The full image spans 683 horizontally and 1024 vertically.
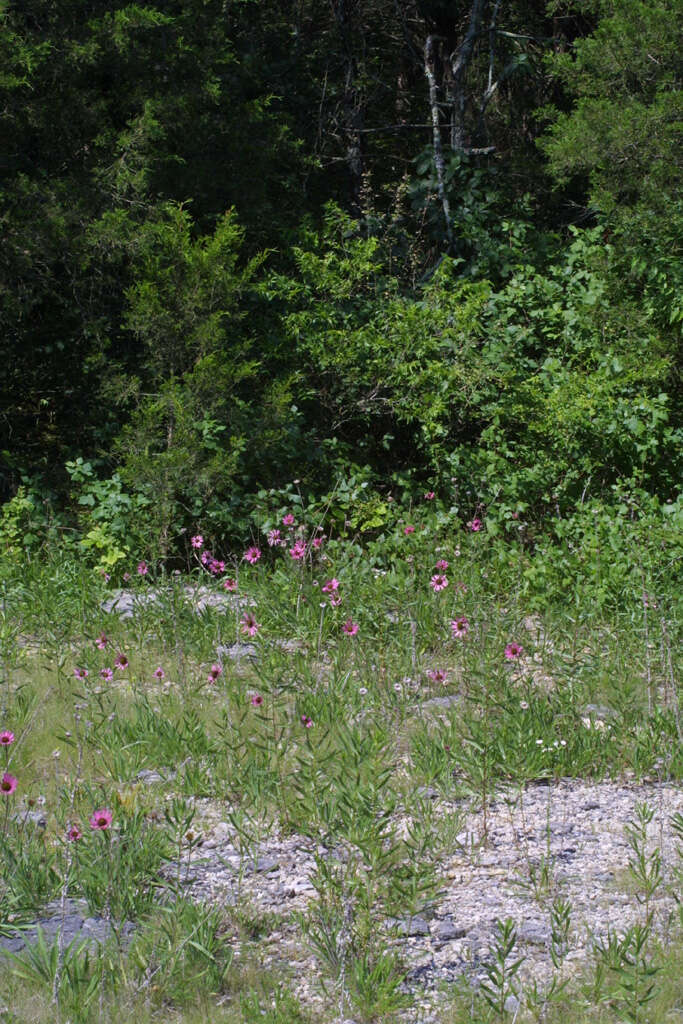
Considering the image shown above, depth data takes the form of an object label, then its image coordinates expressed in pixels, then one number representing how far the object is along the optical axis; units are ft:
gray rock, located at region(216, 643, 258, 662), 33.67
